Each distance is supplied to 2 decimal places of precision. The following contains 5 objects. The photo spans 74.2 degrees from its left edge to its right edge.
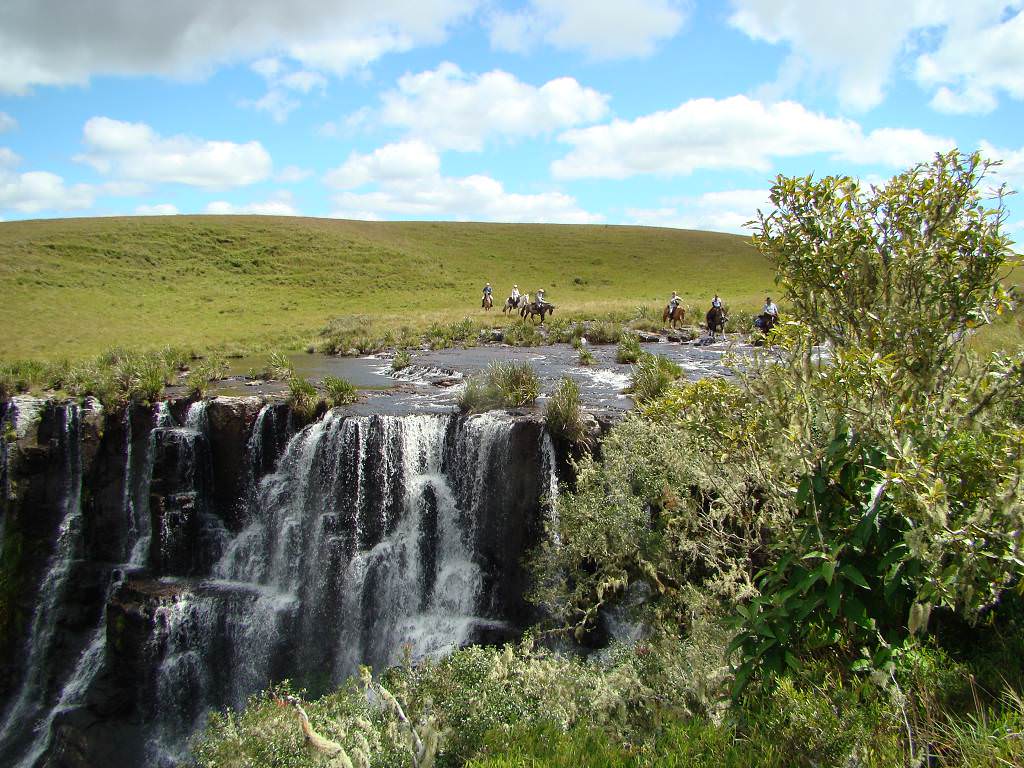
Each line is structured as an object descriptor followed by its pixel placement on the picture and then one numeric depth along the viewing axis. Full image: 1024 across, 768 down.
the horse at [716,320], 33.78
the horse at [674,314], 35.68
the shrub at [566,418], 15.84
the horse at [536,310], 38.59
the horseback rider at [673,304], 35.50
